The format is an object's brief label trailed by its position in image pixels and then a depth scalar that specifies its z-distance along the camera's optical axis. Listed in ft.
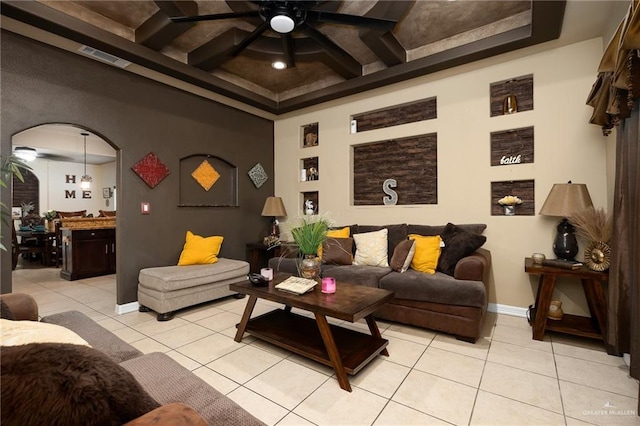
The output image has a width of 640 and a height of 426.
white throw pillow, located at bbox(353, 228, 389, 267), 11.61
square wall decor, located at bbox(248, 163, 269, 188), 16.60
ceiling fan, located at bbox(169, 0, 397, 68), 8.31
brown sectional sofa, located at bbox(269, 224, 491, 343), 8.41
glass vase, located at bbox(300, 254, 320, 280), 8.63
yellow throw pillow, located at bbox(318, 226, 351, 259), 13.01
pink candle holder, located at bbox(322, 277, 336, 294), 7.79
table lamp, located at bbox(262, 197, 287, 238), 16.24
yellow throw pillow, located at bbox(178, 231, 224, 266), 12.50
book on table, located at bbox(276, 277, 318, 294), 7.66
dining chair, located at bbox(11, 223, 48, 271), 20.83
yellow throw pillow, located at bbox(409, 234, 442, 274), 10.27
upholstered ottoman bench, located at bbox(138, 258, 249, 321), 10.46
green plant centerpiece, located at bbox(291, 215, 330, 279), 8.33
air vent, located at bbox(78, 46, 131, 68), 9.98
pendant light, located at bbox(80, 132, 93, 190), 26.58
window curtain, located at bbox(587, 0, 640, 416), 5.65
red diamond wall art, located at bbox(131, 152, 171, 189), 11.93
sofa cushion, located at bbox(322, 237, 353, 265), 11.90
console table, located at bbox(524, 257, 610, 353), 8.02
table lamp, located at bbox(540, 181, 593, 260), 8.89
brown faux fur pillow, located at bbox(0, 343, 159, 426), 1.83
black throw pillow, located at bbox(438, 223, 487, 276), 9.61
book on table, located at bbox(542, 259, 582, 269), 8.44
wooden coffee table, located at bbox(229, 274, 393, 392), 6.57
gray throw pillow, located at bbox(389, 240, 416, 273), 10.44
